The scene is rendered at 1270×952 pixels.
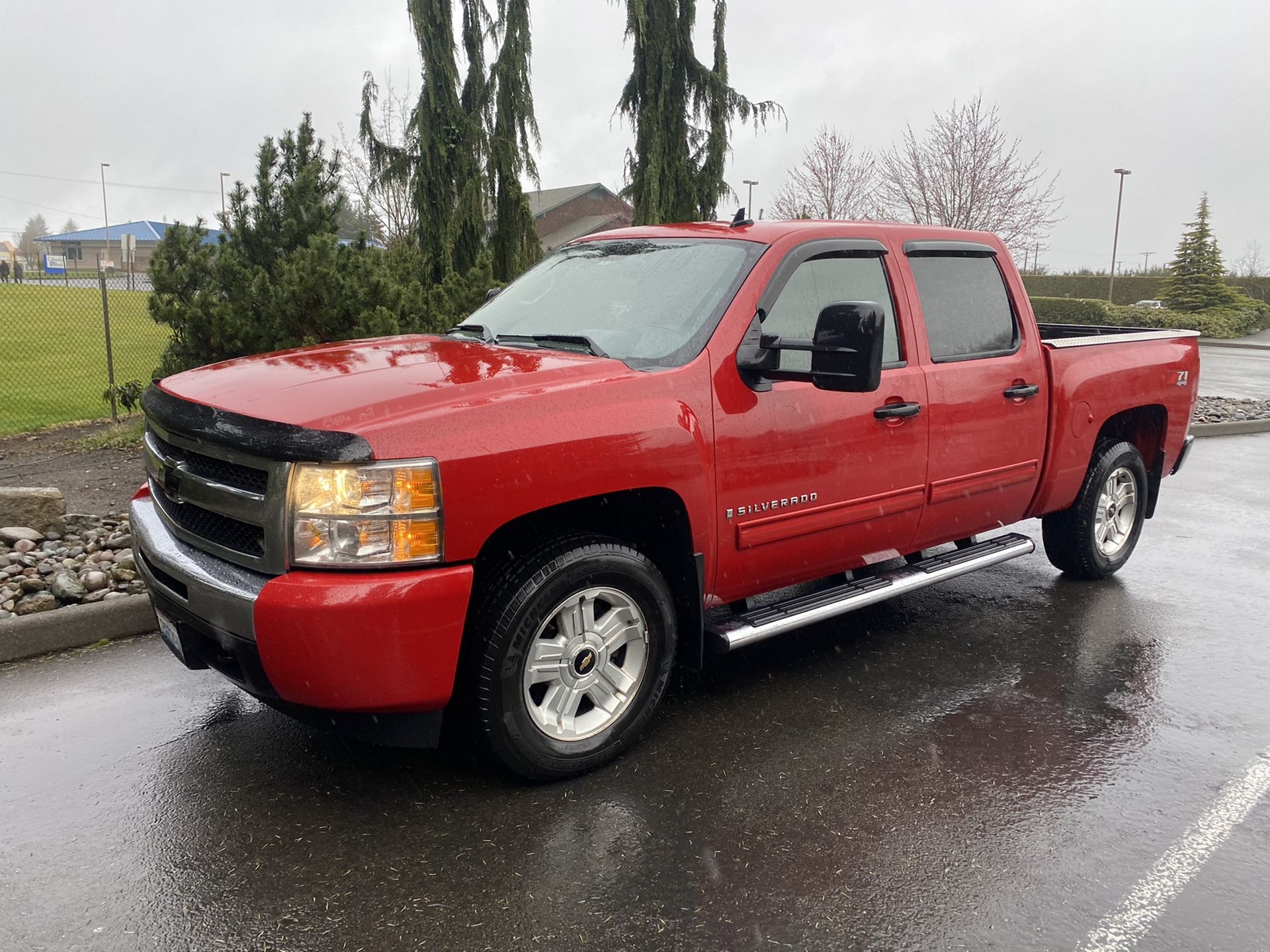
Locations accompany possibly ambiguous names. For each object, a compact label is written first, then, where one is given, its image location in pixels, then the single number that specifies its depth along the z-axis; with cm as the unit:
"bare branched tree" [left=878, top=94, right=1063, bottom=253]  3838
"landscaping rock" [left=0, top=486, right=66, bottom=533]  605
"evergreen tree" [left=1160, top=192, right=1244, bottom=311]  4278
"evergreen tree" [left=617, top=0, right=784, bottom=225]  1481
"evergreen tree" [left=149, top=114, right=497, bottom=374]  791
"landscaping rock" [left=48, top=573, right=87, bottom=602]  504
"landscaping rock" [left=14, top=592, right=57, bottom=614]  489
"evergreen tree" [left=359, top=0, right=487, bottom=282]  1255
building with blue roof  11019
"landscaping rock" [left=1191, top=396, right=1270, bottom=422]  1318
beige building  5659
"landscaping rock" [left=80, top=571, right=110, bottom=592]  516
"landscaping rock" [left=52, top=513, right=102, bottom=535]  611
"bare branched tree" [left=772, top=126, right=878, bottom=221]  4041
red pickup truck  304
